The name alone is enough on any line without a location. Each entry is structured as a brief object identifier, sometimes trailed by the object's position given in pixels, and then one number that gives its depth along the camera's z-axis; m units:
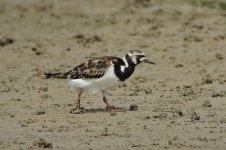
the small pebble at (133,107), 12.28
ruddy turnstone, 12.22
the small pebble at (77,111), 12.23
